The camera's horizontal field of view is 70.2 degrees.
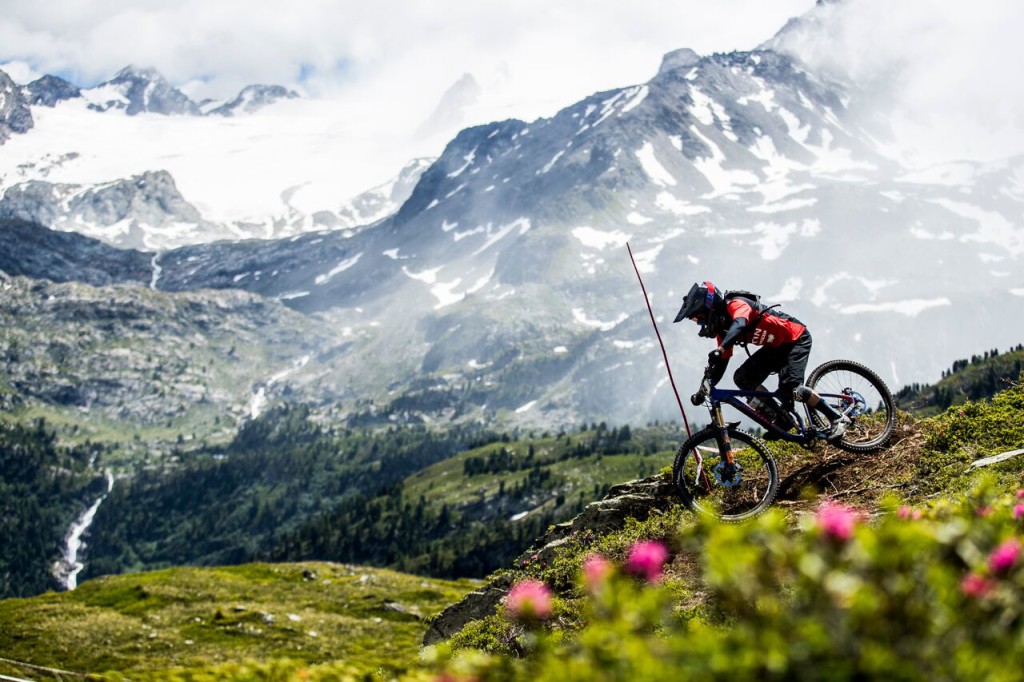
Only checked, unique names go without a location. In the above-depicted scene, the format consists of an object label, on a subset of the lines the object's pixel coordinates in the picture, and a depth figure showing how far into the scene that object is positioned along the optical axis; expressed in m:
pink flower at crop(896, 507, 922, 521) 7.28
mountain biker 15.91
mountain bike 15.99
